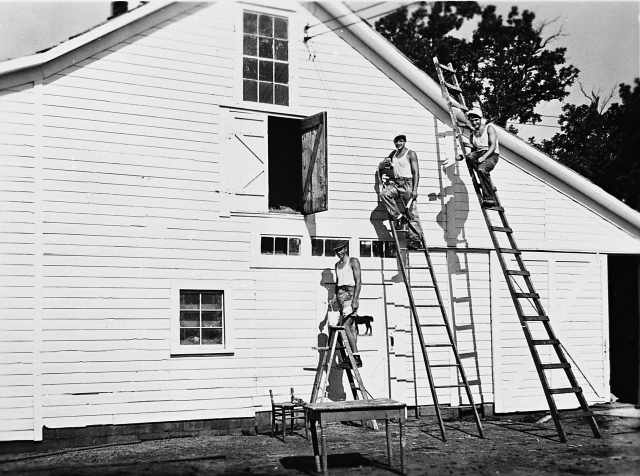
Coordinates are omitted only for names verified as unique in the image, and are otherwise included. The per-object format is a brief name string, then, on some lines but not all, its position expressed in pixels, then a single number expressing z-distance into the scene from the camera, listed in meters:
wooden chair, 11.67
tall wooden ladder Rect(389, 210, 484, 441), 13.44
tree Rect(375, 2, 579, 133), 28.59
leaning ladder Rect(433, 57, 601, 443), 11.73
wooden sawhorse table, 8.83
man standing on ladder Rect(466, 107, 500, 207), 13.12
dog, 13.18
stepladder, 11.88
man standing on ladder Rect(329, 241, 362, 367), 12.70
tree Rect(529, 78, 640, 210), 27.16
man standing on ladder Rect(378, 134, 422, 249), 13.11
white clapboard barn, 11.27
